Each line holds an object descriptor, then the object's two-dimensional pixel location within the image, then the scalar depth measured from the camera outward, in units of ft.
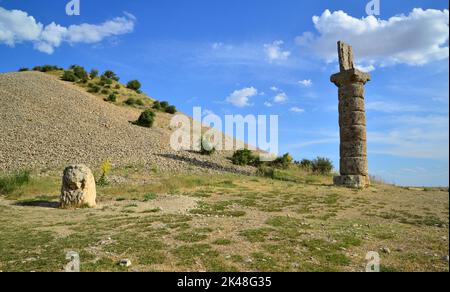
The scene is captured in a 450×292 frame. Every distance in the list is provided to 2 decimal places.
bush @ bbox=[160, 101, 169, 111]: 132.55
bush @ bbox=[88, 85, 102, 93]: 124.88
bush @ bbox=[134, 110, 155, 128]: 98.53
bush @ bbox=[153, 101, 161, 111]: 129.78
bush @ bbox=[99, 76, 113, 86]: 142.44
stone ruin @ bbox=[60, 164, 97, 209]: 36.88
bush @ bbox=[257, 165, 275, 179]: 71.16
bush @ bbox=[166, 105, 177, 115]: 131.03
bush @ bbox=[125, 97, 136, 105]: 125.08
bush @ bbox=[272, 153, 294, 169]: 87.61
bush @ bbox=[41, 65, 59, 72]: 140.46
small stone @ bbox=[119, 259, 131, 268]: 18.09
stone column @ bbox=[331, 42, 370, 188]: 61.16
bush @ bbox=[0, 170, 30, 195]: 44.65
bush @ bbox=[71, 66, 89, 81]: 136.07
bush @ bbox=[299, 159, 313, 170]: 86.28
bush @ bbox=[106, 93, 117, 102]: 120.24
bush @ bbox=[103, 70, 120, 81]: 157.73
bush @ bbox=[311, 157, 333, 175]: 82.74
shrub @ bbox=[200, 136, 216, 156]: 84.64
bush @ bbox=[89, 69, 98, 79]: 147.27
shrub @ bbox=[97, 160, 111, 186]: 50.06
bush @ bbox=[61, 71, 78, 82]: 130.14
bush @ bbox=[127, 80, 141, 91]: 153.29
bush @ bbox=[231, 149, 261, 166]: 83.05
